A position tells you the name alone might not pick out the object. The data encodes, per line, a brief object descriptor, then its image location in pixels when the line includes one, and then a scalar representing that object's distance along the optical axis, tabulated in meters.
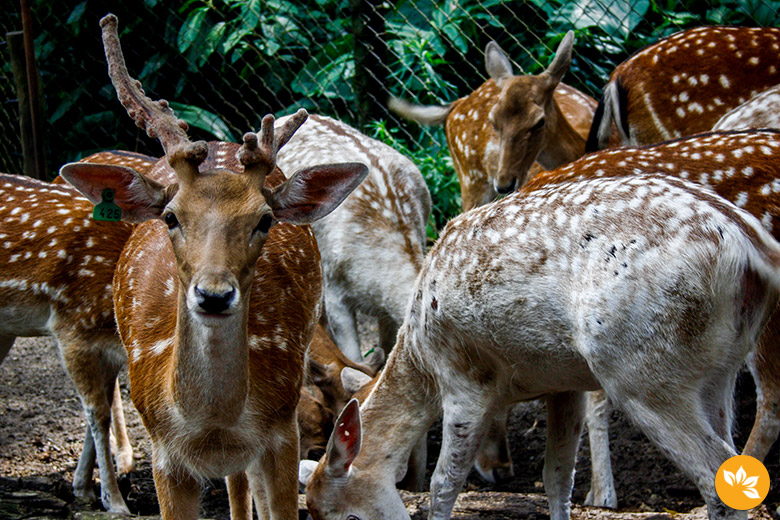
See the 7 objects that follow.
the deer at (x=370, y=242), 5.46
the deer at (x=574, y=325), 2.95
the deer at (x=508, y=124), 6.15
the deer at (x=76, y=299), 4.50
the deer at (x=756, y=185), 3.87
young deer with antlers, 2.89
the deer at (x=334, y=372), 4.64
